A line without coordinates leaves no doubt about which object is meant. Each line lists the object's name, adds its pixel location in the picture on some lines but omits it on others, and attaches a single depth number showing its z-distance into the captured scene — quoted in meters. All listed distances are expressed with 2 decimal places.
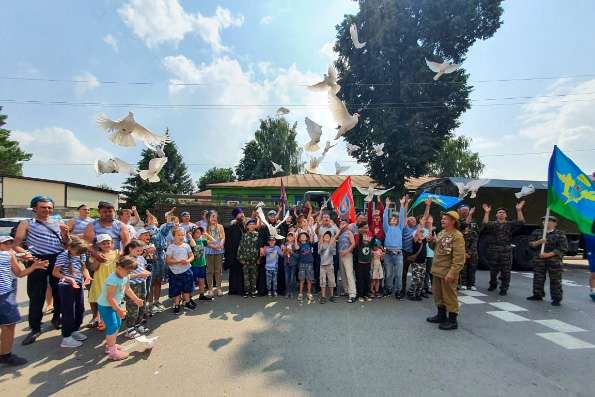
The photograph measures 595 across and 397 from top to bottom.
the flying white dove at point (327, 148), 6.18
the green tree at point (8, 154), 31.94
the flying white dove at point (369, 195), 7.14
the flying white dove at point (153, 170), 5.46
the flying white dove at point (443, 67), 6.07
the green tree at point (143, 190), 26.20
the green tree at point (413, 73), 15.57
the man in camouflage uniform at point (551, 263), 5.84
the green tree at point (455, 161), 33.91
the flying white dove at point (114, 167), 5.12
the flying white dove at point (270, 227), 6.58
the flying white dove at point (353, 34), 5.38
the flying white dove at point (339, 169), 7.52
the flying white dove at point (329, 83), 5.29
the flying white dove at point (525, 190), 7.30
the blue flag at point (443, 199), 8.62
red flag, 7.28
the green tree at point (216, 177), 51.19
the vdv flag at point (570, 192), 5.49
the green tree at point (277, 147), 35.59
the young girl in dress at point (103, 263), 3.82
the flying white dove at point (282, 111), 6.54
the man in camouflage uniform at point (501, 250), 6.62
